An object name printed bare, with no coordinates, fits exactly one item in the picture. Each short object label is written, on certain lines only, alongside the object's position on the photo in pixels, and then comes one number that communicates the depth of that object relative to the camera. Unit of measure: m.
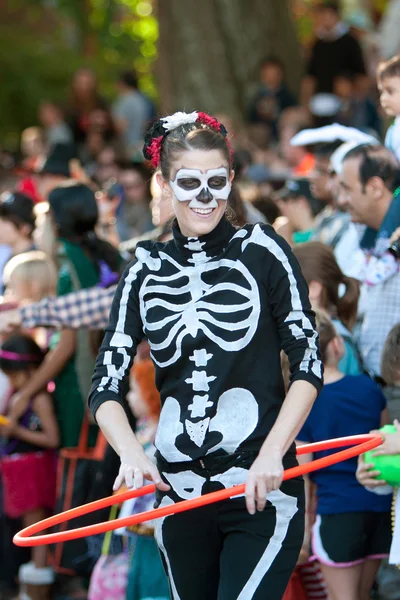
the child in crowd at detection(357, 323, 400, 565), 9.02
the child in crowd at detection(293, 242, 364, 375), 10.49
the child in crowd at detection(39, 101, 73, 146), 27.67
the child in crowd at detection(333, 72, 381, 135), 22.48
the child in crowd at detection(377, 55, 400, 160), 11.36
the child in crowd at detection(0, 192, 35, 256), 15.77
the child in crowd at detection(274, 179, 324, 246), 14.85
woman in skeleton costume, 7.29
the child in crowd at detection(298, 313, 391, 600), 9.77
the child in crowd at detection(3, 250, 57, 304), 13.69
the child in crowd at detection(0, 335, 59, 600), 13.61
